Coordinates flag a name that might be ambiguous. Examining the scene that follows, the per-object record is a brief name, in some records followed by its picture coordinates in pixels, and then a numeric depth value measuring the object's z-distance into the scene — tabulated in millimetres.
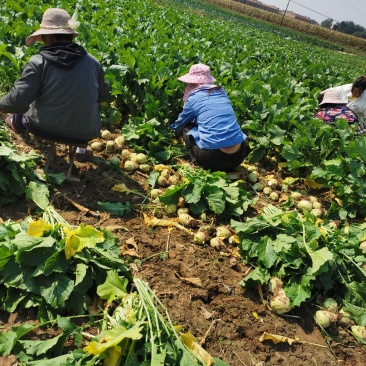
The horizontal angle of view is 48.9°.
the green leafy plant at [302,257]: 3111
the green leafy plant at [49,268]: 2549
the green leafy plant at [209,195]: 3924
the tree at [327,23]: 109062
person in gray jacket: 3535
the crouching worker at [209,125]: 4719
